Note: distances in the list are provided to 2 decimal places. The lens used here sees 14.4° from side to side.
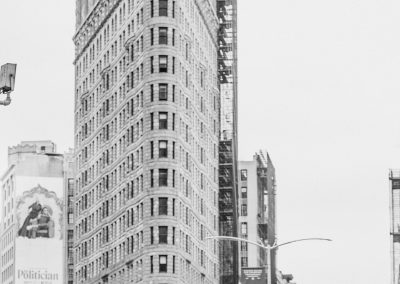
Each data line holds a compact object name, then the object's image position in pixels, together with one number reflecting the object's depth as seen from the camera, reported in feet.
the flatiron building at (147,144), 531.50
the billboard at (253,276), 464.98
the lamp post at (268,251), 311.52
